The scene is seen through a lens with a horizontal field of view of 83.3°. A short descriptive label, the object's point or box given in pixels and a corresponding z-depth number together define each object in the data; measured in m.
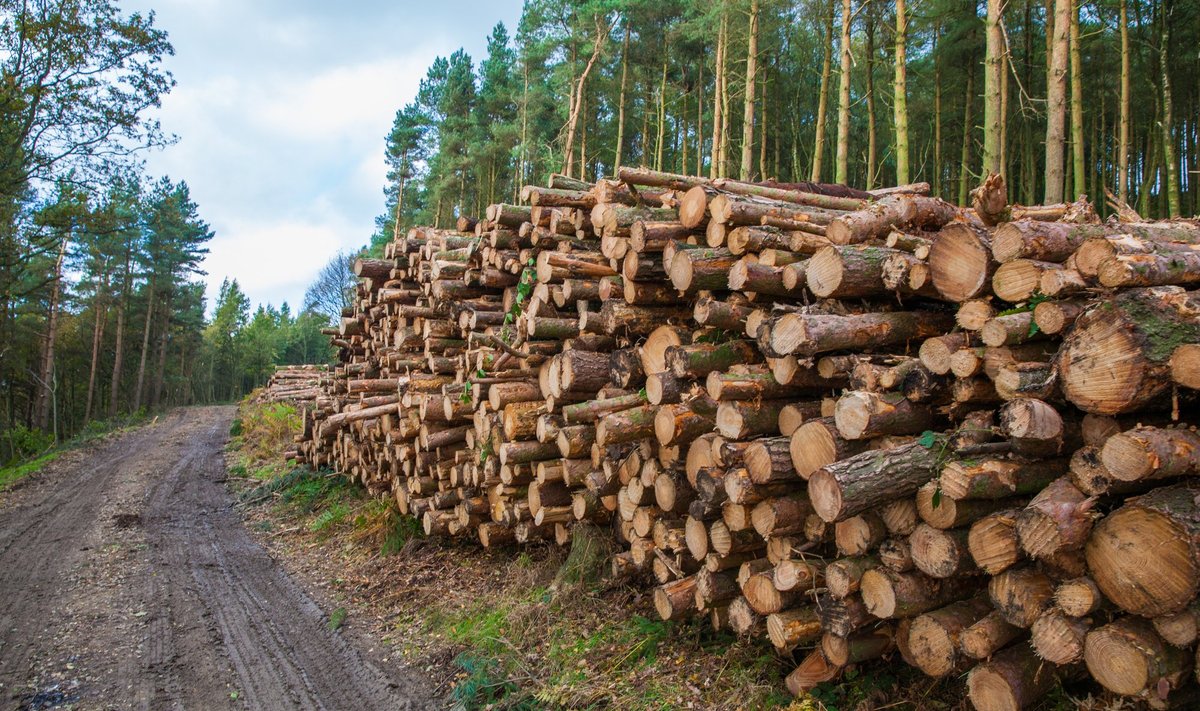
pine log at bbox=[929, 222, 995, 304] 3.31
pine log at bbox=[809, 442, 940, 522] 3.13
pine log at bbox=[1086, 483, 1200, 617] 2.37
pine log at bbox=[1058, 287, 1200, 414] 2.57
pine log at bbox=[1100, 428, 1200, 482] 2.46
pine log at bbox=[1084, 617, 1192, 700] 2.47
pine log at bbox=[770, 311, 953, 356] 3.63
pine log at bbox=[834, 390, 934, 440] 3.31
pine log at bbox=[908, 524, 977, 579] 3.07
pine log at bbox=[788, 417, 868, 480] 3.44
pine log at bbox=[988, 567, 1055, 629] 2.81
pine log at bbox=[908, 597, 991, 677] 3.14
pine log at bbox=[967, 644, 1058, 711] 2.88
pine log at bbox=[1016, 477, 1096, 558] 2.62
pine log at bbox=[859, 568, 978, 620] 3.27
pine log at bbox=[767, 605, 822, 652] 3.76
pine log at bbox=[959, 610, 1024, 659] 2.97
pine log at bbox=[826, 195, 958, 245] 4.04
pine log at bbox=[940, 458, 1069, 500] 2.95
